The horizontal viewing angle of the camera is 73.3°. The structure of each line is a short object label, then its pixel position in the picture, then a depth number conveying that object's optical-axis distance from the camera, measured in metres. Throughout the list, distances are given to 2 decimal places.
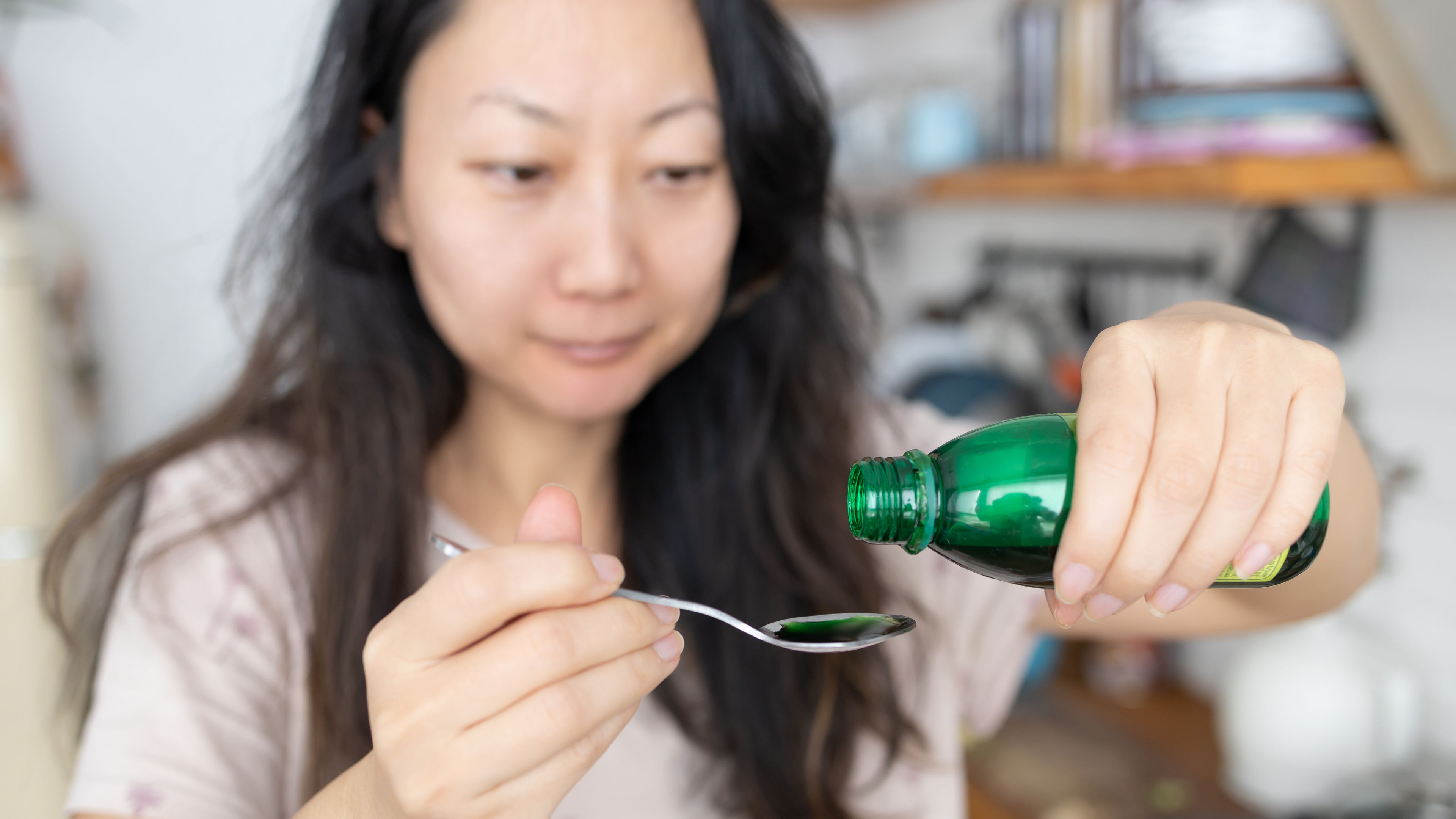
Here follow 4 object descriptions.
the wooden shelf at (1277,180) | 1.08
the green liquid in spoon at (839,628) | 0.51
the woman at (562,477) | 0.43
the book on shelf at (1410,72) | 0.93
